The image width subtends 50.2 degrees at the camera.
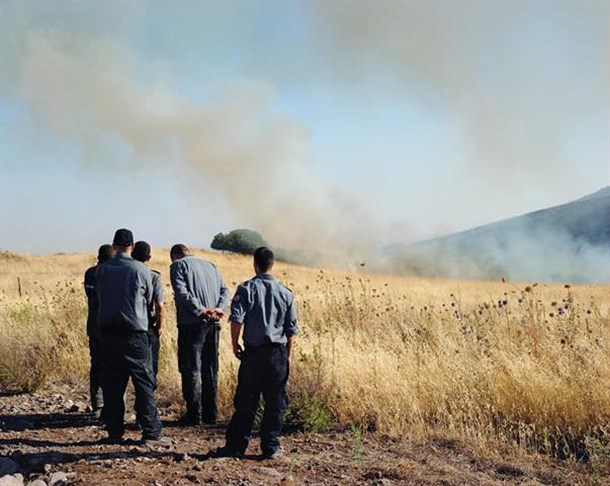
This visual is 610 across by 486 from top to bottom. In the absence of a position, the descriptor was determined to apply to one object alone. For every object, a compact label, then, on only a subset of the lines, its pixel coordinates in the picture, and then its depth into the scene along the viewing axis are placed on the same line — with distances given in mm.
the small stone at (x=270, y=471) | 5012
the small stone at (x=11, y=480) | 4822
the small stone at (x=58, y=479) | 4898
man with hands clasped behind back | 6762
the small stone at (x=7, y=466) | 5316
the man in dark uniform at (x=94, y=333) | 7188
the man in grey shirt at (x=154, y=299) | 6344
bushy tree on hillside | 55659
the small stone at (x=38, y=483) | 4863
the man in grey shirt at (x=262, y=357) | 5340
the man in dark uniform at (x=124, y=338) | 5887
